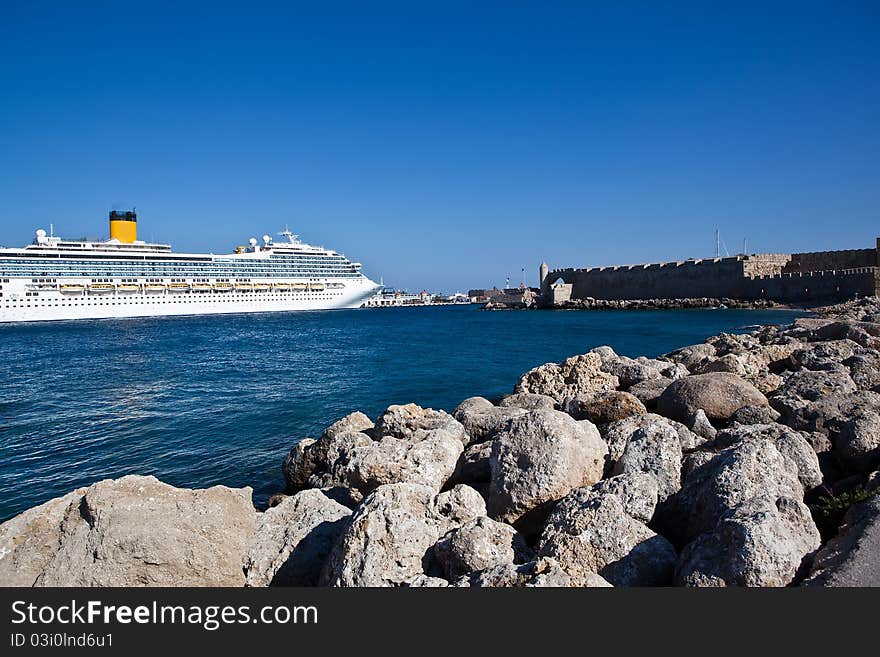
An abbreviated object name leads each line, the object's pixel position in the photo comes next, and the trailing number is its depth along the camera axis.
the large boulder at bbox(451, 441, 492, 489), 4.95
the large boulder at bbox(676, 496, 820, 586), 2.64
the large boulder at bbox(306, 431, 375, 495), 5.01
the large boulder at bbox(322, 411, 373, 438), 6.34
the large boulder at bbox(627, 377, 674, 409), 7.10
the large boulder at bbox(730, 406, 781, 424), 5.50
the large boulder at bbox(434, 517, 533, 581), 3.03
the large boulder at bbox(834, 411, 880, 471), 4.44
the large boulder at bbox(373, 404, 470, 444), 5.87
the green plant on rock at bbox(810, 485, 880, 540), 3.44
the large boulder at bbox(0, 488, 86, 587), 3.08
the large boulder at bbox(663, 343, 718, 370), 10.78
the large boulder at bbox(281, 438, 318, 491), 6.11
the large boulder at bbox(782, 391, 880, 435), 4.92
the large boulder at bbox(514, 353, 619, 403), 8.36
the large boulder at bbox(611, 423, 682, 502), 3.87
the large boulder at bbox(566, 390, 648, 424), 5.99
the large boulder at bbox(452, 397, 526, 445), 6.15
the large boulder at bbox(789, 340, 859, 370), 8.89
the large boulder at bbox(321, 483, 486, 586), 3.05
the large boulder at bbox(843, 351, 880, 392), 7.29
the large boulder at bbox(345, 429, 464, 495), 4.64
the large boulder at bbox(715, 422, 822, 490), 4.05
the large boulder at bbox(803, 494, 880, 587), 2.51
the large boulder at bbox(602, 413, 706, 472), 4.58
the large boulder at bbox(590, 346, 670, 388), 8.53
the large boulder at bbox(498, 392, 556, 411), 7.29
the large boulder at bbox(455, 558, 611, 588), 2.57
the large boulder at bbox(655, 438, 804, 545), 3.32
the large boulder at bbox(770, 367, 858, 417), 5.92
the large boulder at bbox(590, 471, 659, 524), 3.41
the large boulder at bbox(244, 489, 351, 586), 3.43
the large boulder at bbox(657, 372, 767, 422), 6.07
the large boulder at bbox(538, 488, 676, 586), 2.97
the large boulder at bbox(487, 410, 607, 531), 3.81
